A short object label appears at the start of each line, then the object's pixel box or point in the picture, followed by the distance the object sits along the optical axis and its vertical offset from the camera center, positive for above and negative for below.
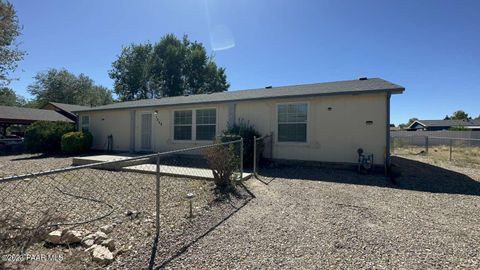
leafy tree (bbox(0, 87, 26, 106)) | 47.75 +5.92
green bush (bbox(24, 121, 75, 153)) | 14.86 -0.40
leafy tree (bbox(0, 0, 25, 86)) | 9.64 +4.21
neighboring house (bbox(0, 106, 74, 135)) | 20.11 +1.29
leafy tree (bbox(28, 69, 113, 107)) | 43.56 +7.42
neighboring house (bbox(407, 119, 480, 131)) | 45.61 +2.13
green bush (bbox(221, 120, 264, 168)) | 9.50 -0.17
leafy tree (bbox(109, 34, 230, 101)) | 35.47 +8.80
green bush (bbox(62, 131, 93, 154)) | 13.91 -0.63
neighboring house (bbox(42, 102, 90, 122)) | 26.55 +2.38
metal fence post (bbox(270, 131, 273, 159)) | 10.30 -0.51
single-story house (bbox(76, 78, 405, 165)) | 8.71 +0.59
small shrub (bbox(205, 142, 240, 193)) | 6.04 -0.79
